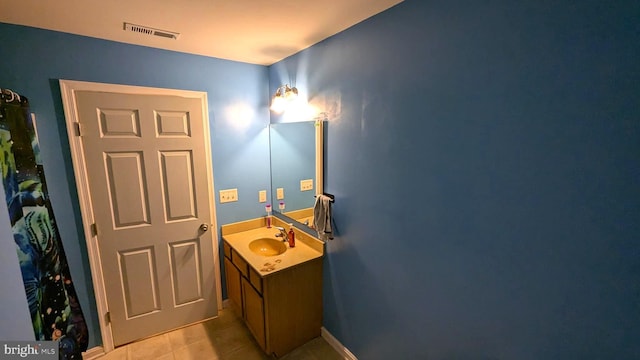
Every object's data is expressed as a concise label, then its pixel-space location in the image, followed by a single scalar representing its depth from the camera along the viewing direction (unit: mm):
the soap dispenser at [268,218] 2670
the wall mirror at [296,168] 2027
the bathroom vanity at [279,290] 1863
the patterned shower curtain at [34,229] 1090
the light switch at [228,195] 2438
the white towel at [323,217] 1922
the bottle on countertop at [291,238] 2201
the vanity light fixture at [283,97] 2088
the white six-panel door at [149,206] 1897
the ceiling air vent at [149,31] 1601
